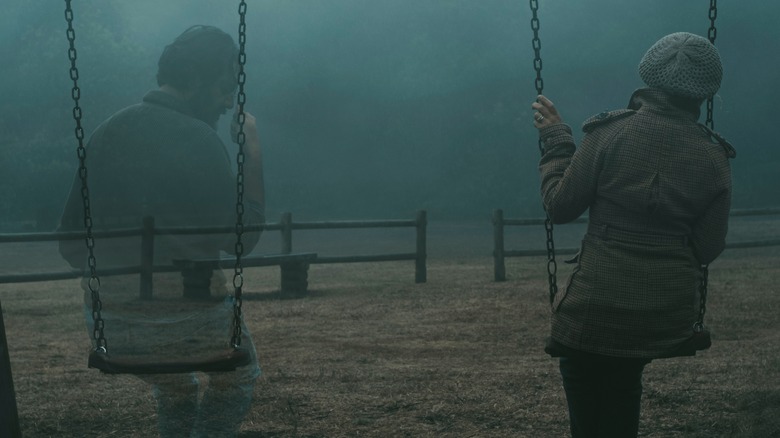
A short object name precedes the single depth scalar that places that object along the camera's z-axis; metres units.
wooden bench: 9.15
